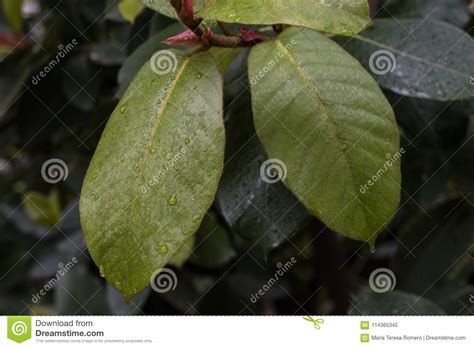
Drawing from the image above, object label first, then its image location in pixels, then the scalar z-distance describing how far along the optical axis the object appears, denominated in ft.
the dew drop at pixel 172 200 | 2.04
